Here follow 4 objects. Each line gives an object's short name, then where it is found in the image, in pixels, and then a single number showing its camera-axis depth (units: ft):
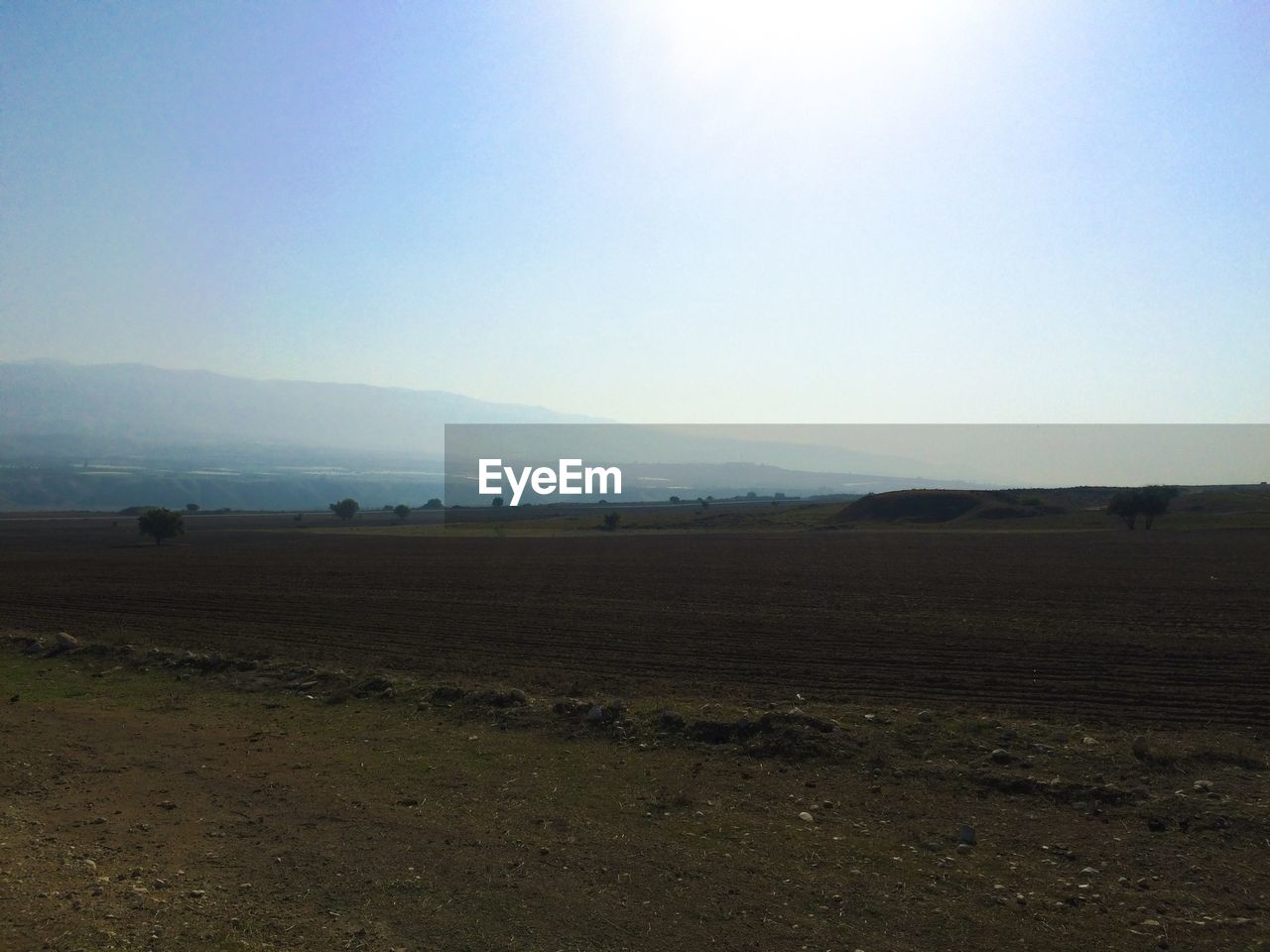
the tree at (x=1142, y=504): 275.18
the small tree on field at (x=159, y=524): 276.82
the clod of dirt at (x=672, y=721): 39.32
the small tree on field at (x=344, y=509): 440.86
